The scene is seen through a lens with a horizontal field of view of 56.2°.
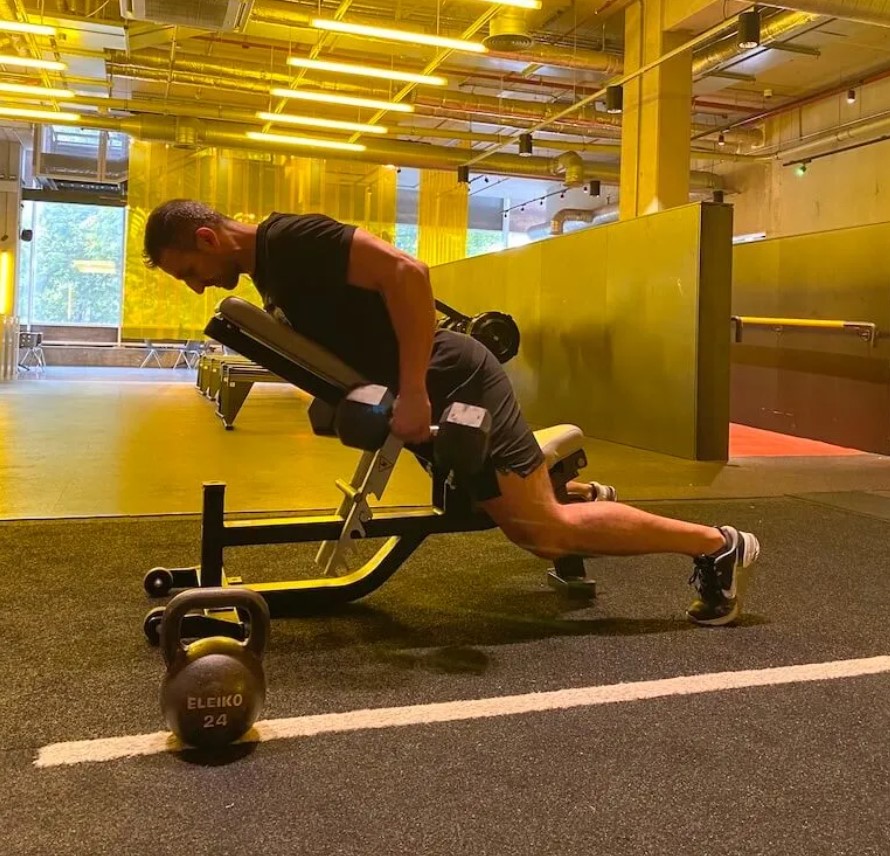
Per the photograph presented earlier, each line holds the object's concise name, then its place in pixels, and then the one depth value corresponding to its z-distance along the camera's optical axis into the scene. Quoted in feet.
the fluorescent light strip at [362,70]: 20.93
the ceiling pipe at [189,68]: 27.02
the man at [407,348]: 5.44
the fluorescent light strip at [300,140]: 27.71
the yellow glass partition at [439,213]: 40.60
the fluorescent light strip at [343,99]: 23.63
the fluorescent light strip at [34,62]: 21.54
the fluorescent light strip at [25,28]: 18.97
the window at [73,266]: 47.01
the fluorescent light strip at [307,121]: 26.03
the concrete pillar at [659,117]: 22.93
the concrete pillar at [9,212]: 40.96
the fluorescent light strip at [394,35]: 18.76
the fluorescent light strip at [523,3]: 17.65
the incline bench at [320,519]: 5.53
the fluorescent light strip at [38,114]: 27.45
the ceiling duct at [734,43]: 21.27
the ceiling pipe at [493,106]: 31.35
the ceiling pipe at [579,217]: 44.91
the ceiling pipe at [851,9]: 15.79
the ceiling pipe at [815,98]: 29.66
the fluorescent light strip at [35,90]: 24.44
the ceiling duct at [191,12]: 18.54
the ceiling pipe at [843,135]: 29.09
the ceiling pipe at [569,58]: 25.62
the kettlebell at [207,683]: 4.28
